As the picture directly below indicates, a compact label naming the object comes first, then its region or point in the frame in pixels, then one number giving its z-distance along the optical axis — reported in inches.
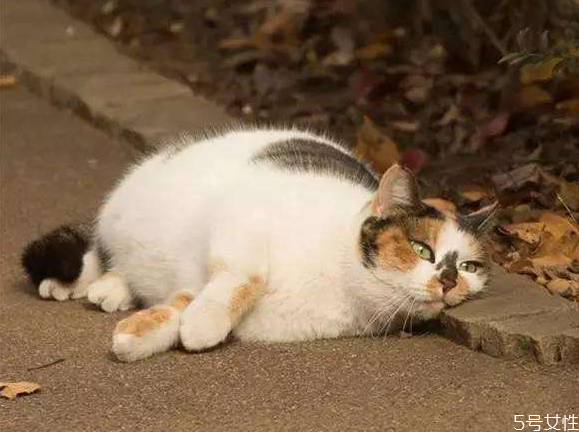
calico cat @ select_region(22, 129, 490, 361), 347.6
